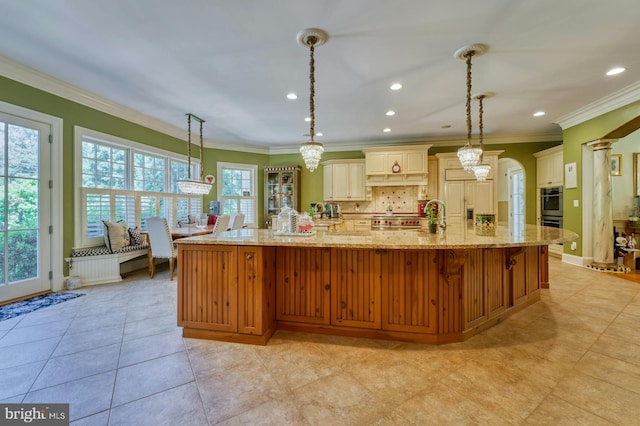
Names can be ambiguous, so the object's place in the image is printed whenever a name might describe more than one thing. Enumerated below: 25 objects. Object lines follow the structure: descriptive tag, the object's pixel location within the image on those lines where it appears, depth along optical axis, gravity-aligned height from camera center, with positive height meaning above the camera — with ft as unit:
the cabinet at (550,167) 17.25 +3.13
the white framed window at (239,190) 21.36 +2.01
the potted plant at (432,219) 8.00 -0.21
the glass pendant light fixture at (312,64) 7.78 +4.67
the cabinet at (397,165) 19.42 +3.62
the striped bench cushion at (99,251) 12.00 -1.77
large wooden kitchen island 6.95 -2.07
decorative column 14.03 +0.29
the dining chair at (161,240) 12.88 -1.32
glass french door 9.76 +0.29
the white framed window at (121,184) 12.36 +1.69
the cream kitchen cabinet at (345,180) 21.01 +2.69
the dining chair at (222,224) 14.06 -0.57
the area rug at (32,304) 8.91 -3.35
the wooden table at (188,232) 13.60 -0.99
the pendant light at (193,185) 14.45 +1.64
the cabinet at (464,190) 18.63 +1.65
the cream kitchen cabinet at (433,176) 20.08 +2.81
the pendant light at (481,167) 12.27 +2.17
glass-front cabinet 22.08 +2.10
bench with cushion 12.05 -2.01
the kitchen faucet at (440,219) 8.46 -0.24
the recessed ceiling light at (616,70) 10.09 +5.55
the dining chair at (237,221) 15.91 -0.50
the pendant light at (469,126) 8.61 +3.23
